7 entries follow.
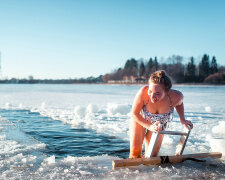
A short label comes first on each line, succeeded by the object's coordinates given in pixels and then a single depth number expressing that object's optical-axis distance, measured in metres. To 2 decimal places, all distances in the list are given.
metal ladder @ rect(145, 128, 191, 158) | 2.69
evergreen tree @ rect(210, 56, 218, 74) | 68.94
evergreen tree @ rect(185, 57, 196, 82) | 65.31
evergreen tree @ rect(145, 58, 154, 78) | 78.06
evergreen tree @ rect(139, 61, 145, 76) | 83.55
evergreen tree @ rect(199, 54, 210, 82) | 68.38
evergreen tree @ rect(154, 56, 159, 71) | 79.62
